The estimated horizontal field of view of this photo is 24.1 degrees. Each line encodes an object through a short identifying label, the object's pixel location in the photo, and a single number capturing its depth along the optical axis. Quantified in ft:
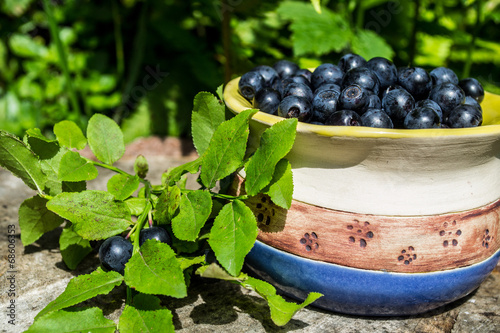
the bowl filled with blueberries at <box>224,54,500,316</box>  1.09
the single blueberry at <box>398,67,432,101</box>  1.19
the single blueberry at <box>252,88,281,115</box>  1.18
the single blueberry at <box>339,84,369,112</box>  1.14
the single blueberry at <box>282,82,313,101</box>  1.17
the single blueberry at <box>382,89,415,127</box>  1.15
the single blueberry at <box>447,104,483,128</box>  1.13
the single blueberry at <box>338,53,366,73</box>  1.23
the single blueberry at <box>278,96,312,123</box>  1.14
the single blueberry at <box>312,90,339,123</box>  1.15
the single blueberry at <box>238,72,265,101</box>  1.21
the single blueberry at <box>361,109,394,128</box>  1.12
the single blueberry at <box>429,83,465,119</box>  1.17
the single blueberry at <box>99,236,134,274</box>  1.13
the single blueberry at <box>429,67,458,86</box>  1.23
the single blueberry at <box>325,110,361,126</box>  1.12
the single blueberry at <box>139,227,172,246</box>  1.14
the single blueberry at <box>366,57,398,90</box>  1.20
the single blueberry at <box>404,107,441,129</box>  1.12
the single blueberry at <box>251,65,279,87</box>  1.23
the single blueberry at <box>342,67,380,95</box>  1.17
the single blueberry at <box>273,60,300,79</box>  1.27
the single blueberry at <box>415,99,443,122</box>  1.15
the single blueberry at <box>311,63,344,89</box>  1.21
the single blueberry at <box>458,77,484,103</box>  1.22
